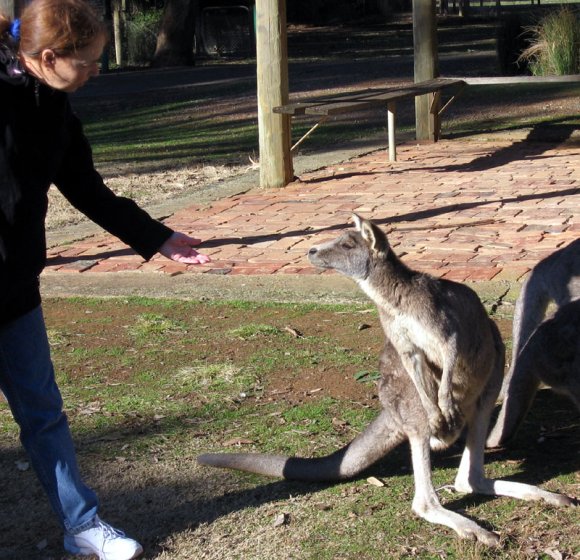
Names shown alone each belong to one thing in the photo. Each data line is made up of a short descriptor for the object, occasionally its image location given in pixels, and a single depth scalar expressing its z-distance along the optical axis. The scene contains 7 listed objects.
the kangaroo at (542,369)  3.92
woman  2.94
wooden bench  9.61
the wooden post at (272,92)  9.32
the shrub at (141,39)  26.25
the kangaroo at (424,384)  3.61
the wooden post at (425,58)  11.90
